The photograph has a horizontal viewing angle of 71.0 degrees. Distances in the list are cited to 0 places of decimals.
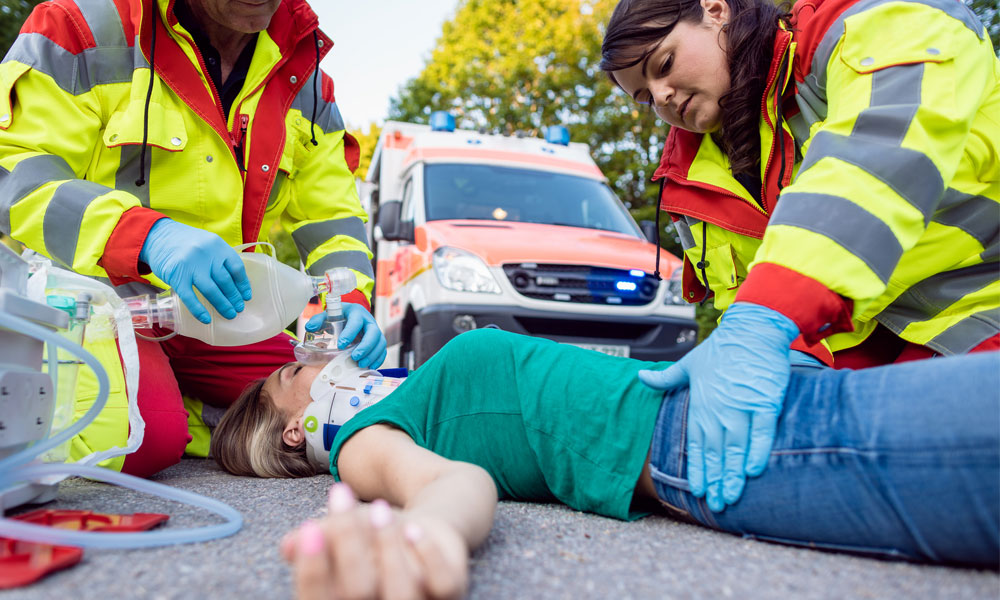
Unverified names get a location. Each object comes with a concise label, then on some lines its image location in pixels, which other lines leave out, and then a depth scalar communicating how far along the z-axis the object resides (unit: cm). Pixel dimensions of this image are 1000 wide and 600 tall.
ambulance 470
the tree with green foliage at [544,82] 1216
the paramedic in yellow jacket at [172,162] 220
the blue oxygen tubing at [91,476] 125
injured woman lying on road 120
